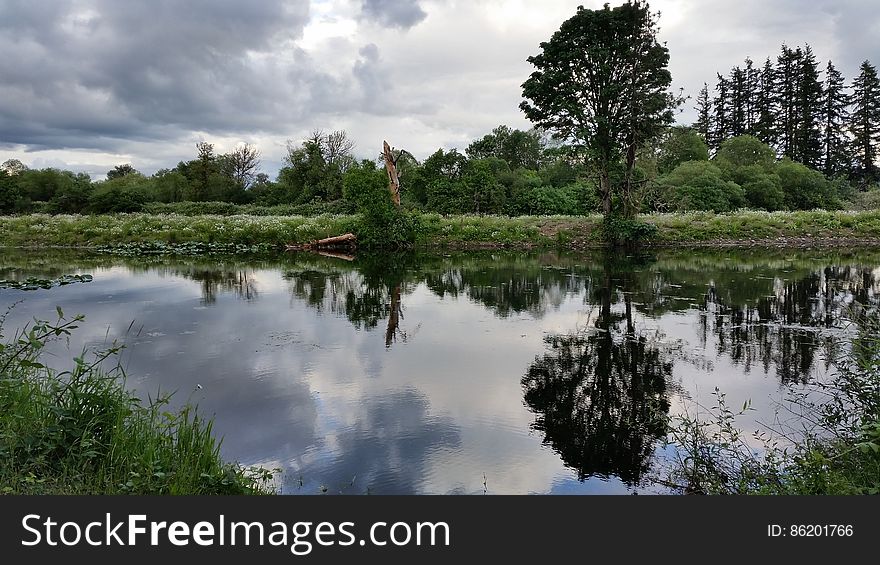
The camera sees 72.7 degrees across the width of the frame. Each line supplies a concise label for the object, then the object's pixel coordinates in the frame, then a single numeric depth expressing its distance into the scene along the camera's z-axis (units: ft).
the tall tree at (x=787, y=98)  216.13
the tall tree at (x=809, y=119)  210.38
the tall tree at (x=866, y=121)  206.80
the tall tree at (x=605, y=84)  96.22
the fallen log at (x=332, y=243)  106.93
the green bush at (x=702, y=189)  143.43
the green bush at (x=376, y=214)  101.09
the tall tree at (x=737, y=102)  237.06
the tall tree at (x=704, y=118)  248.11
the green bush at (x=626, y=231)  103.24
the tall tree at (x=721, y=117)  242.58
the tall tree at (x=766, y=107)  219.20
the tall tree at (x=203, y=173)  207.00
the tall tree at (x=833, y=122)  211.00
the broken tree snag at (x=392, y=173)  102.37
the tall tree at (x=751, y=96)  232.12
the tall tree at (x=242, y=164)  261.85
